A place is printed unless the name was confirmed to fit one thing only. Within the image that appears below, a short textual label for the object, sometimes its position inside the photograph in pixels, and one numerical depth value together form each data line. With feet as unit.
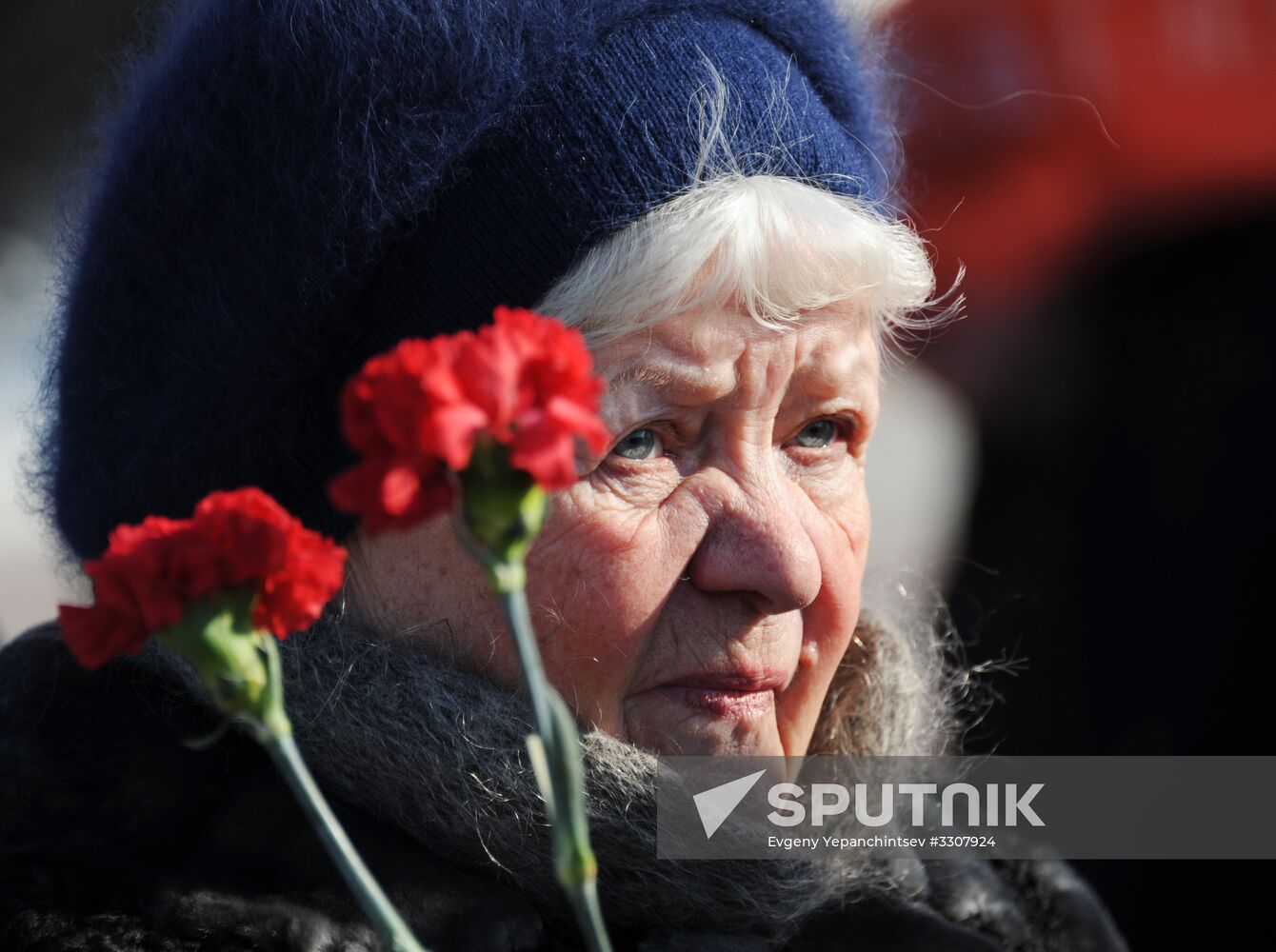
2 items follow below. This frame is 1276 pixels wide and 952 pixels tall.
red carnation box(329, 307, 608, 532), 6.66
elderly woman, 8.88
